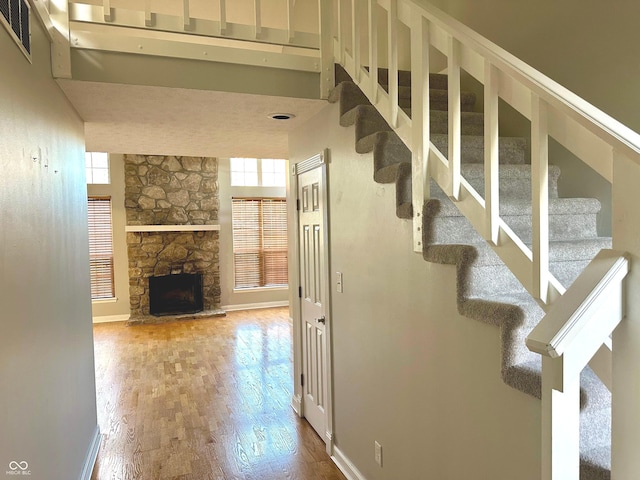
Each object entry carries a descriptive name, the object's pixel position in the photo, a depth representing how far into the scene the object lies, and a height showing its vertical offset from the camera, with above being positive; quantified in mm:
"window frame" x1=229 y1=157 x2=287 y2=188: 8273 +1070
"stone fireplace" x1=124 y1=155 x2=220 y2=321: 7547 +180
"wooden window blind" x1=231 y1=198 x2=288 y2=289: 8367 -221
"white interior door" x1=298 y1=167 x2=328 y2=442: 3084 -507
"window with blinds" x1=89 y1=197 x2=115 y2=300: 7453 -229
